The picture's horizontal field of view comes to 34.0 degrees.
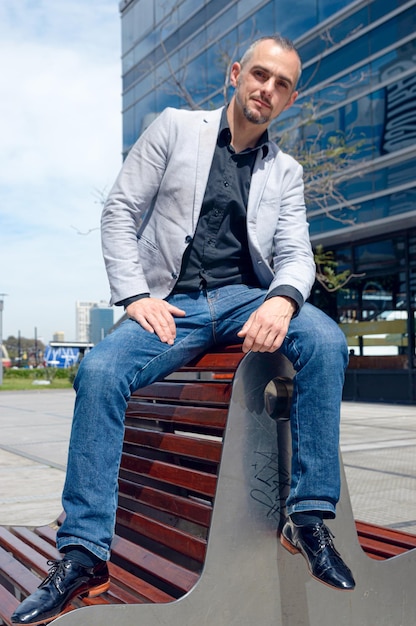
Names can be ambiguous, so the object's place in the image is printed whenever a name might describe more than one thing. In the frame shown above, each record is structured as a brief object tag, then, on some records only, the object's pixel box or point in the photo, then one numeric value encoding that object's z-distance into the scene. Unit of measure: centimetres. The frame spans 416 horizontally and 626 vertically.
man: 203
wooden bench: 204
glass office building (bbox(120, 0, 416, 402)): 1523
